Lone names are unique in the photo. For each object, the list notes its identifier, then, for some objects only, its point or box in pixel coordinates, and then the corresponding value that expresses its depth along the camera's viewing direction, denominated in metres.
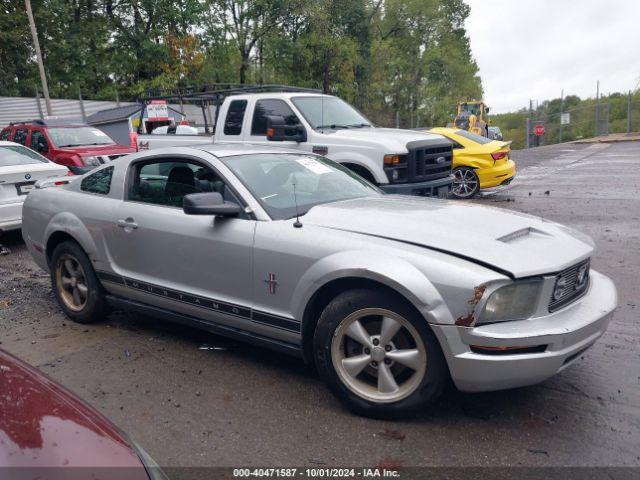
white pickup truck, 8.06
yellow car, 11.68
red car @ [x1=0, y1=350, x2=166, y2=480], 1.62
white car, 7.97
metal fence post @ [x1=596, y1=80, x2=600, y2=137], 34.70
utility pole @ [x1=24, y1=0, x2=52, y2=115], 19.38
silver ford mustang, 2.99
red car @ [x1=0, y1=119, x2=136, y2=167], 11.21
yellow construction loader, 29.70
